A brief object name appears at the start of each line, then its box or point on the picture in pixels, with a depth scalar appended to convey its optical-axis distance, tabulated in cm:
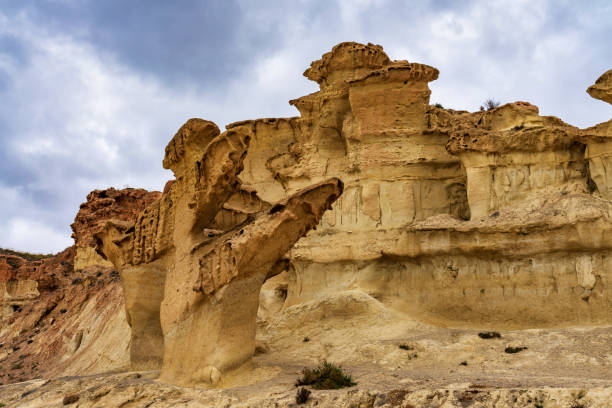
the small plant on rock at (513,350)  1380
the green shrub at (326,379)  1106
